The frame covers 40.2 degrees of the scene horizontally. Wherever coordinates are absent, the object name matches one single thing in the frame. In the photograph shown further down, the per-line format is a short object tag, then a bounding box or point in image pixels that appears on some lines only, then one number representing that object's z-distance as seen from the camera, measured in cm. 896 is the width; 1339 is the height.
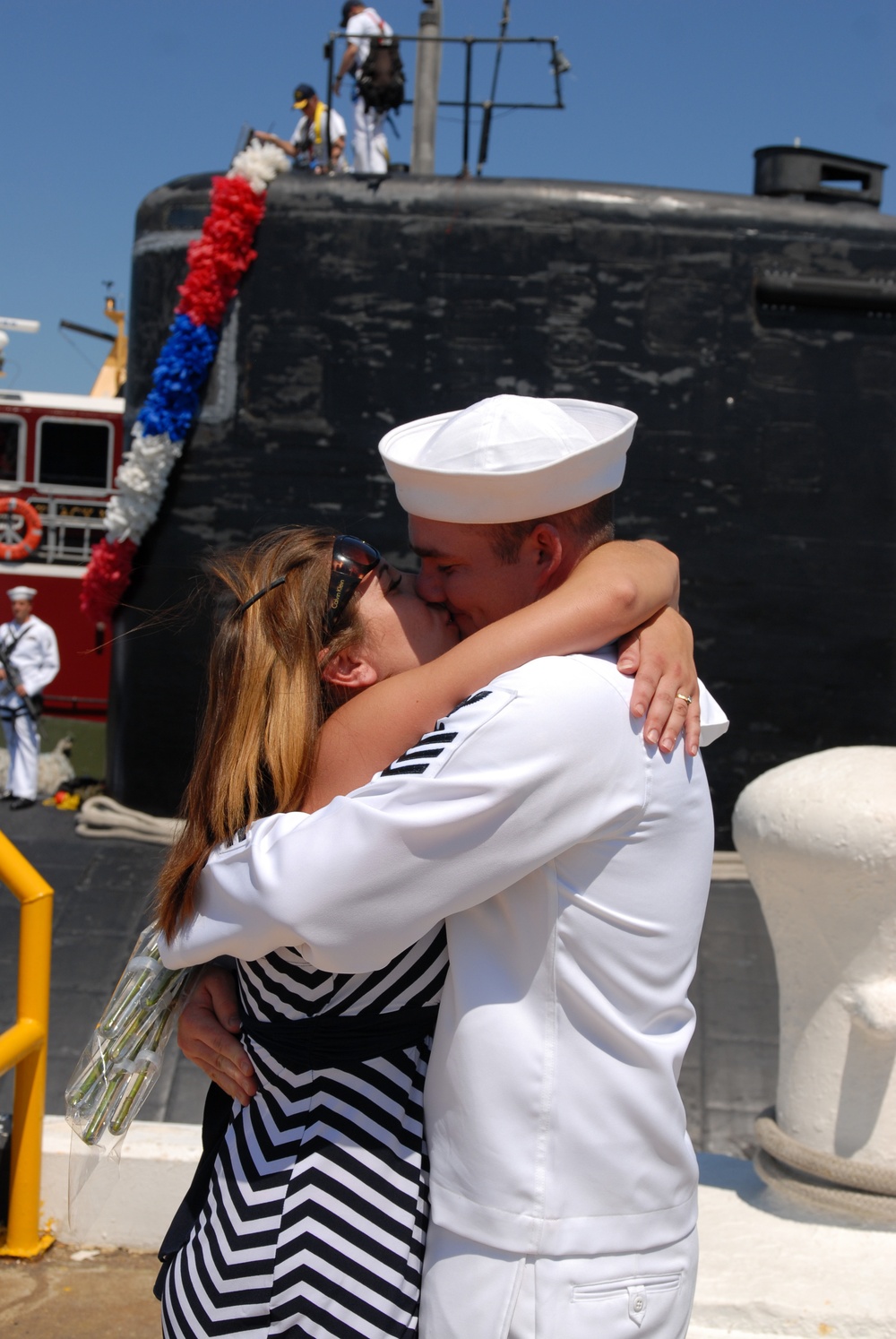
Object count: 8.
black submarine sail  543
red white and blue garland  552
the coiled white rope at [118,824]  596
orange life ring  1234
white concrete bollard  273
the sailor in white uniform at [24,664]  941
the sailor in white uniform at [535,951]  131
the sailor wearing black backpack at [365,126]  659
